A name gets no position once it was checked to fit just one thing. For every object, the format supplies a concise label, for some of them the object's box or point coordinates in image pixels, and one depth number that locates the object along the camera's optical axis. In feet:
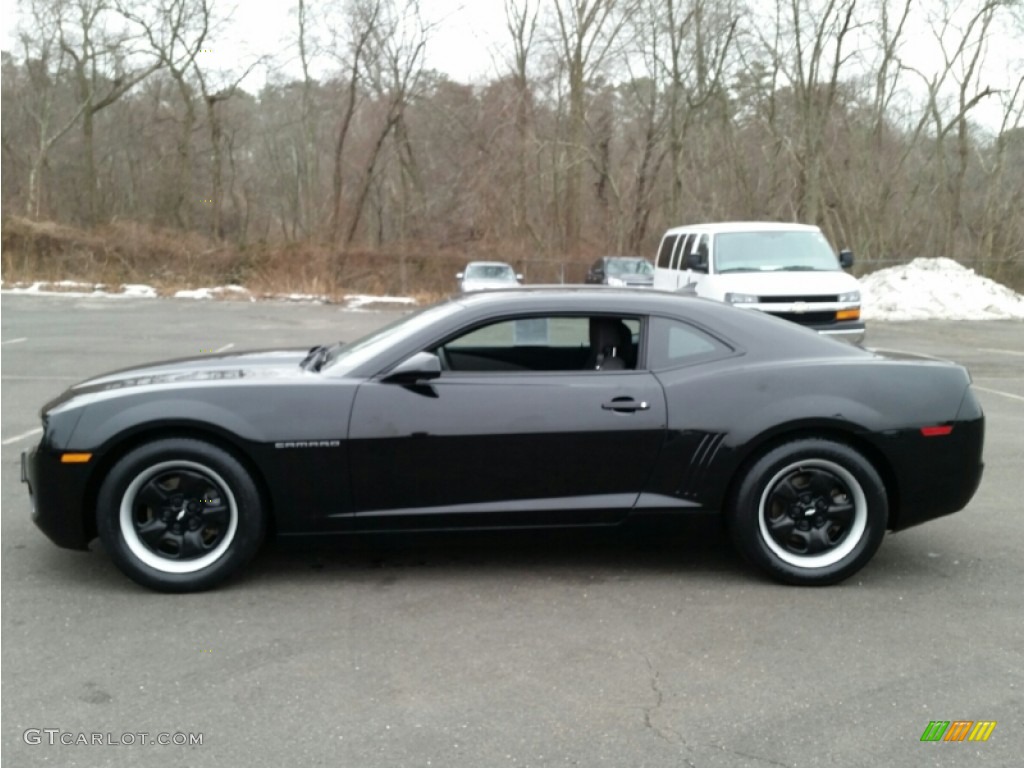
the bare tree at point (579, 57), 123.34
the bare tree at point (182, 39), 129.90
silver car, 87.35
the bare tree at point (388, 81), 123.24
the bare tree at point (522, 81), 128.06
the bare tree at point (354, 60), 121.90
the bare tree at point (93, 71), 134.09
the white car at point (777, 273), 41.11
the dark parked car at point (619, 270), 99.50
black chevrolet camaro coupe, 14.11
